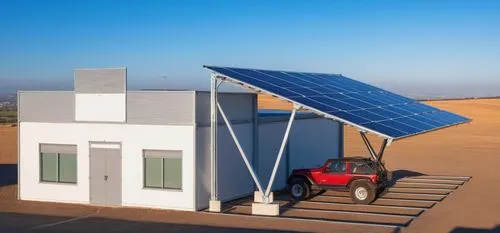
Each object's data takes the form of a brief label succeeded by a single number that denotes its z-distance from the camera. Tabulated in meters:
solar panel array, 21.52
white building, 23.06
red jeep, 23.84
